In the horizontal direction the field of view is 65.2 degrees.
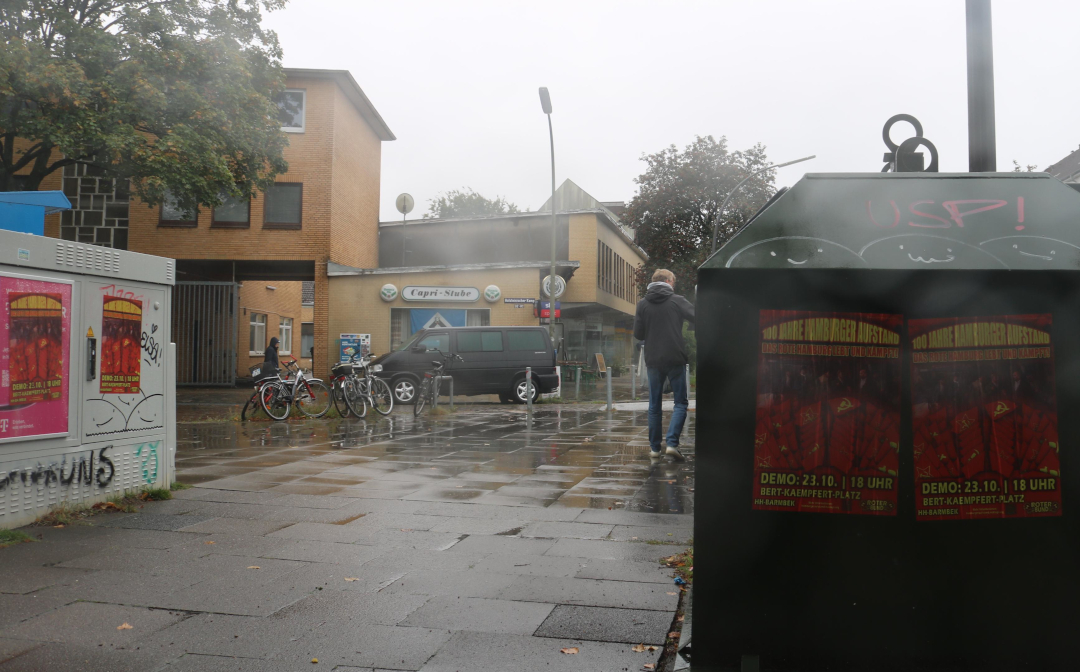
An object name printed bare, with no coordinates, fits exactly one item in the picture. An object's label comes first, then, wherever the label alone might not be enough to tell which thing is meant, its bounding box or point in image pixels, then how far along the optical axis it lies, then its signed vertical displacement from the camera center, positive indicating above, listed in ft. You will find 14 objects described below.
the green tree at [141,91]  59.88 +19.77
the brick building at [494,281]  88.38 +8.89
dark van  62.08 +0.10
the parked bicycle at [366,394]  48.88 -2.07
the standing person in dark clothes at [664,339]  27.73 +0.67
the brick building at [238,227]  88.07 +13.99
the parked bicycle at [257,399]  47.44 -2.26
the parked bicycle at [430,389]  51.67 -1.89
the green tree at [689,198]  119.44 +22.94
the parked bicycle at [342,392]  48.85 -1.91
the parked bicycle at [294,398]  47.26 -2.18
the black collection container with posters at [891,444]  8.66 -0.88
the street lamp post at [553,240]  80.12 +11.45
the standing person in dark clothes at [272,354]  70.56 +0.45
